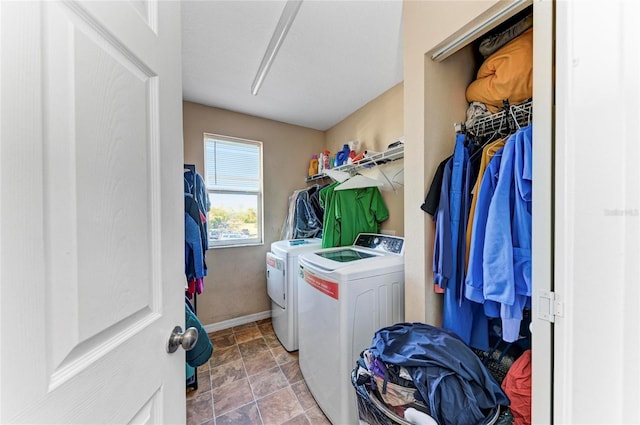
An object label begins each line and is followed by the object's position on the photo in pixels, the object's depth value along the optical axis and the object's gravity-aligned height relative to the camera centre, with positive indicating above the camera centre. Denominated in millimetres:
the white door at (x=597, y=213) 532 -10
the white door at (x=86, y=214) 313 -7
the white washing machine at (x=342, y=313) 1348 -657
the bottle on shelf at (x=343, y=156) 2567 +607
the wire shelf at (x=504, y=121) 1085 +457
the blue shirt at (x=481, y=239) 1064 -141
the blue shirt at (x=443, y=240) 1173 -157
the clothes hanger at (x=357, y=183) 2090 +250
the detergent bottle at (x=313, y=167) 3148 +589
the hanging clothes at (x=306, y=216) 2869 -77
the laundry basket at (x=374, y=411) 815 -761
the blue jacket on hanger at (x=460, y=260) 1188 -261
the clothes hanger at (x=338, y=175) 2305 +351
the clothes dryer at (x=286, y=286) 2271 -782
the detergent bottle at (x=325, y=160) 2914 +635
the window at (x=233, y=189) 2734 +261
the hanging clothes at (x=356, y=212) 2244 -23
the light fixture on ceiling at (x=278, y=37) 1358 +1190
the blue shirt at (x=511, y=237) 937 -119
